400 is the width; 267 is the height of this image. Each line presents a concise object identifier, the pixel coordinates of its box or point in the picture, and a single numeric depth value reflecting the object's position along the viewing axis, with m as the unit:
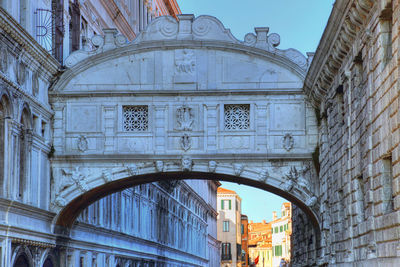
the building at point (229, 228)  111.25
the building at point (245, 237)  123.54
